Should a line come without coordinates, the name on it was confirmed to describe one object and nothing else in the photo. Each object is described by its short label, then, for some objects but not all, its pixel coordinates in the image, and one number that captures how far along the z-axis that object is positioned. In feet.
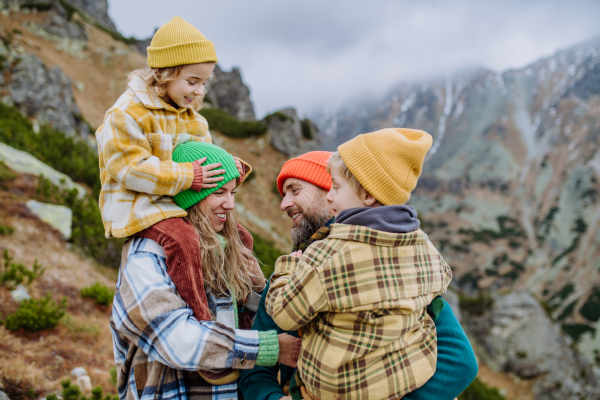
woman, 4.69
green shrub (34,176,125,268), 21.47
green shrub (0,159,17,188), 20.74
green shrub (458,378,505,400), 37.45
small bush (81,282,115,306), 16.99
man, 5.33
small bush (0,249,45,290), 13.93
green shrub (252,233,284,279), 32.58
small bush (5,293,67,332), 11.69
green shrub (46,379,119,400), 9.01
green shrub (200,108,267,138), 71.77
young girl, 5.31
